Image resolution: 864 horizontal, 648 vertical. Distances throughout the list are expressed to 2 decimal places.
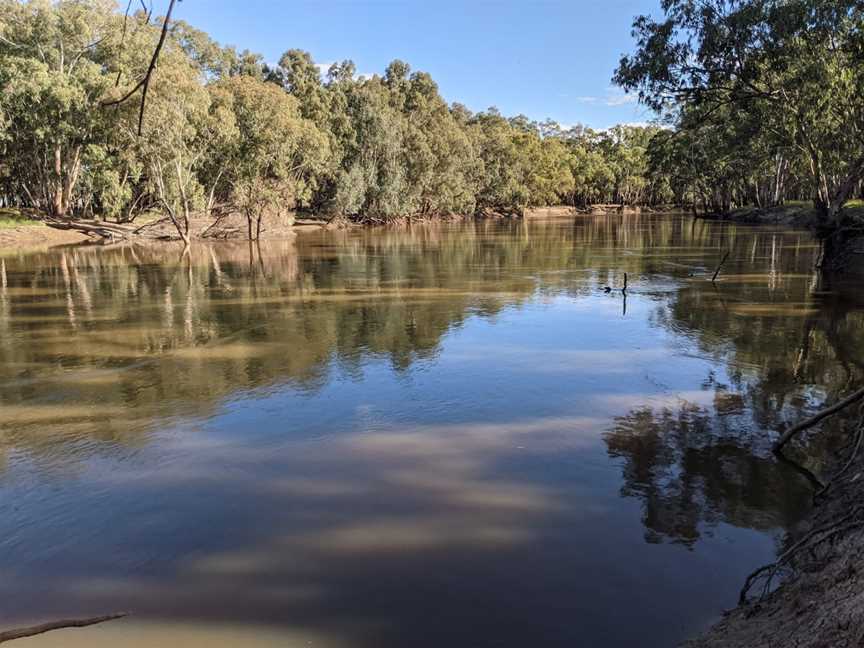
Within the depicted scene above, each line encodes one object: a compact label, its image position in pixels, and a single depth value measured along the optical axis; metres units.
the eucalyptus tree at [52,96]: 43.81
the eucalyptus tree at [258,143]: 45.47
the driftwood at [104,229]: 48.31
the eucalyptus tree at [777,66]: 23.47
